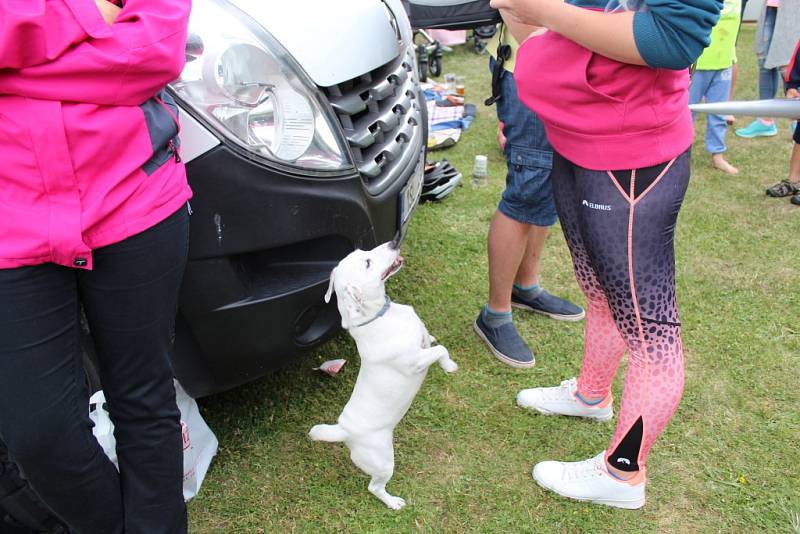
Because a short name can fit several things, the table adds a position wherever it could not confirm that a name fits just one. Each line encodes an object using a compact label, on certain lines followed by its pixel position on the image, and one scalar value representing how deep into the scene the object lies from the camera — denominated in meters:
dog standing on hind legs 1.85
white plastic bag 2.05
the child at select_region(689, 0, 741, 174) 4.94
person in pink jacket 1.33
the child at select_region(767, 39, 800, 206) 4.57
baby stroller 2.42
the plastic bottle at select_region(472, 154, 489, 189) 4.82
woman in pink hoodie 1.60
